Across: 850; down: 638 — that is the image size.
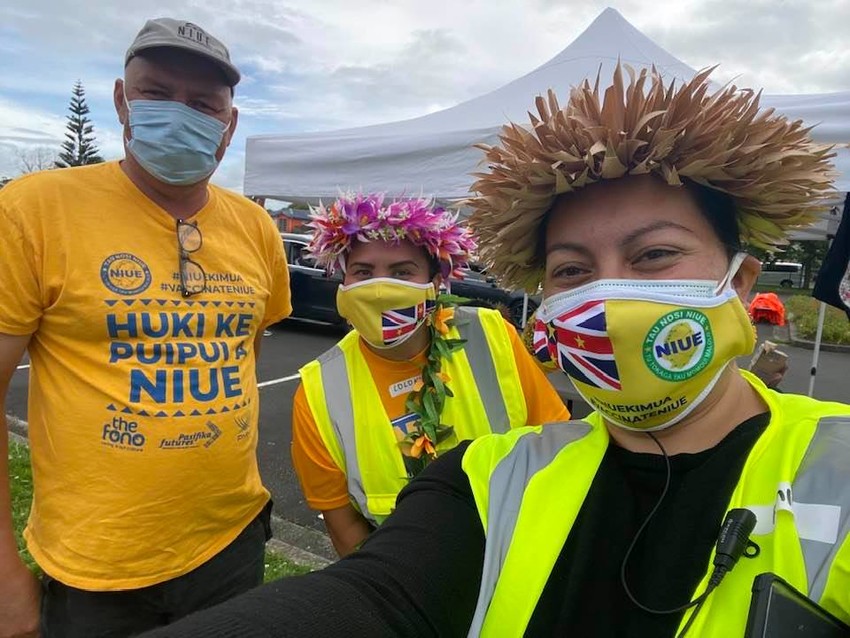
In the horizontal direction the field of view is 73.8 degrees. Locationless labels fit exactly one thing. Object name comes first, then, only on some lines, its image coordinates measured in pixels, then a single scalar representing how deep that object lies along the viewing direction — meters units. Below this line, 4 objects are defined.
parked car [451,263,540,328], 11.44
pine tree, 46.06
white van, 40.08
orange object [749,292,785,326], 3.63
